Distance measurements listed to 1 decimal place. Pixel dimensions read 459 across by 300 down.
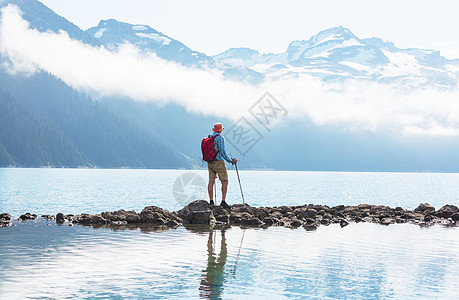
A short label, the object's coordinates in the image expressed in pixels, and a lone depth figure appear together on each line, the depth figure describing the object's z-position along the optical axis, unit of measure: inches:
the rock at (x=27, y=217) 902.4
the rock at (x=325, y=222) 943.0
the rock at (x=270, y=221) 908.0
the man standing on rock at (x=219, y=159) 890.1
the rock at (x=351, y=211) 1106.9
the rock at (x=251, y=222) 872.9
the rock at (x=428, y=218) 1037.1
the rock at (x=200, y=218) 855.1
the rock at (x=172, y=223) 820.6
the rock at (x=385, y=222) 985.5
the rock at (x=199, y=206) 912.3
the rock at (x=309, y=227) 837.2
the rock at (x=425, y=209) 1228.6
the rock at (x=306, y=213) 992.9
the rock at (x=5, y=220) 780.6
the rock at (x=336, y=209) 1101.1
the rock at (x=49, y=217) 905.5
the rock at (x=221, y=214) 884.0
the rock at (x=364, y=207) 1210.8
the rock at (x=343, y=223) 917.4
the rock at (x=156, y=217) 851.4
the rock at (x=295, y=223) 886.4
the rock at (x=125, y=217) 858.8
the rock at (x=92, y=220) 834.2
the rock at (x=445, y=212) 1121.1
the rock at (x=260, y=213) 937.5
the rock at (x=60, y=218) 868.6
